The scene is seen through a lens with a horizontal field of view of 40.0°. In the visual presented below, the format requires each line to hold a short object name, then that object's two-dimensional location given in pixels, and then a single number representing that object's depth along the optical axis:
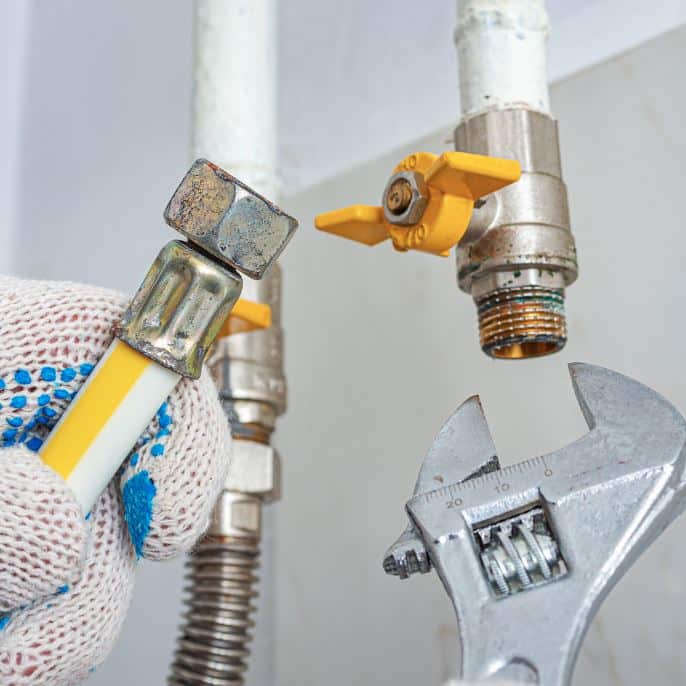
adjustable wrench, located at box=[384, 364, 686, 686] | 0.35
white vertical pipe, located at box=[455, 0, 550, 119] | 0.57
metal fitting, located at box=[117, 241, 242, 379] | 0.35
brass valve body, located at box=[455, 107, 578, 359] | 0.54
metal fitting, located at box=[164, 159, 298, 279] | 0.35
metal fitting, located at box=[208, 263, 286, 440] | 0.67
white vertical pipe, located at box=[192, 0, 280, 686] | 0.67
